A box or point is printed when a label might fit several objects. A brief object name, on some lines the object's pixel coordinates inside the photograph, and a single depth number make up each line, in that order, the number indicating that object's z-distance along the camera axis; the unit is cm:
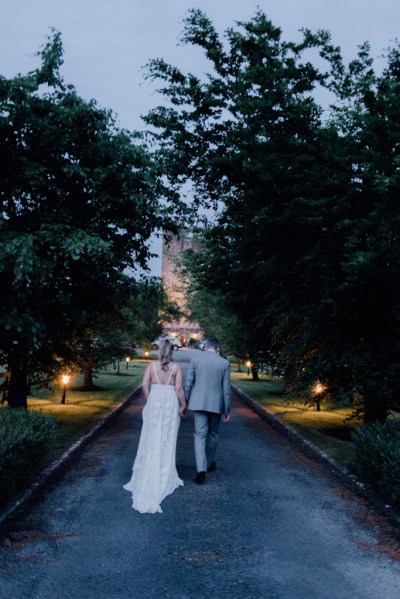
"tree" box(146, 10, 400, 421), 930
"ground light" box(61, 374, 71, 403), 1481
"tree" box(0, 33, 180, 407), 911
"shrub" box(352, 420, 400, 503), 614
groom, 744
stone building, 14775
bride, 651
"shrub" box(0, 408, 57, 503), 585
